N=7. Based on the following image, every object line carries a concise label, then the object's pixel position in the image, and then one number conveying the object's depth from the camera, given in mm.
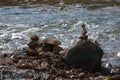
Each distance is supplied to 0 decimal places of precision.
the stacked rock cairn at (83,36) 11772
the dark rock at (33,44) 12502
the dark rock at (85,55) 11094
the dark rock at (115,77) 9546
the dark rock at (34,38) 12617
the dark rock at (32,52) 12086
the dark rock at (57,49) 12423
